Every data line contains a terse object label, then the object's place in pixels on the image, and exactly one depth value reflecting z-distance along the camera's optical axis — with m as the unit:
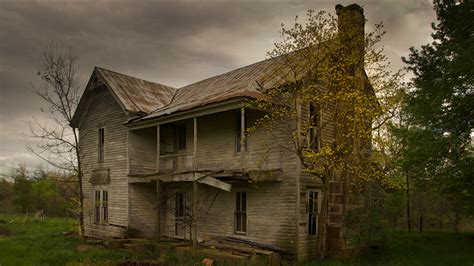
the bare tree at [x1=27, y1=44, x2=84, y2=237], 21.30
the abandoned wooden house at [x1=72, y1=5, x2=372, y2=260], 15.76
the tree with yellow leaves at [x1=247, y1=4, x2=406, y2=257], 14.52
